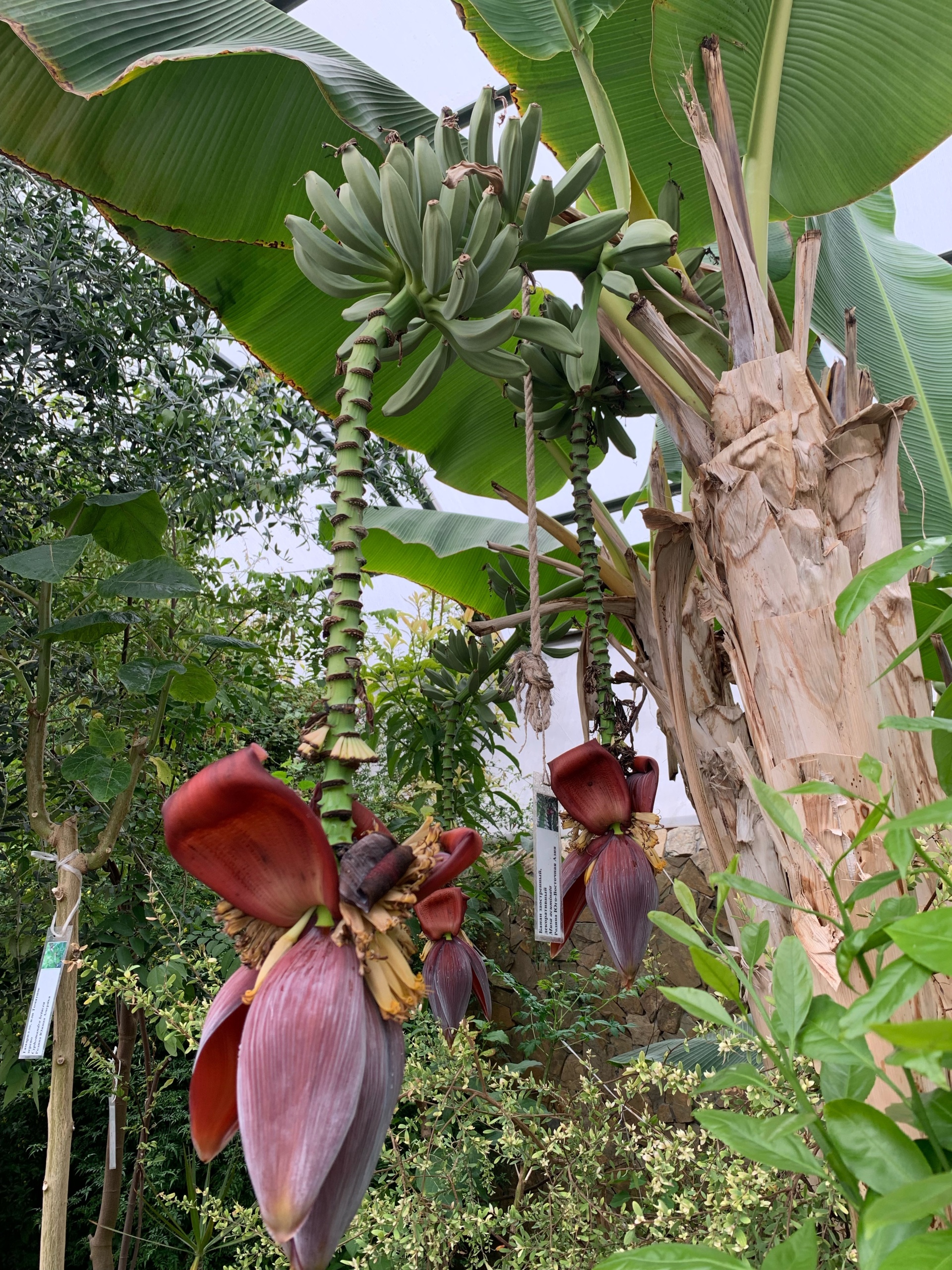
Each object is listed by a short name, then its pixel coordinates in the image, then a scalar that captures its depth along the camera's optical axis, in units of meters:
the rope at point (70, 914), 0.98
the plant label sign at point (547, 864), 0.62
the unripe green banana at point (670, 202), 0.90
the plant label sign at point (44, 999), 0.92
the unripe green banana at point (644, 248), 0.72
